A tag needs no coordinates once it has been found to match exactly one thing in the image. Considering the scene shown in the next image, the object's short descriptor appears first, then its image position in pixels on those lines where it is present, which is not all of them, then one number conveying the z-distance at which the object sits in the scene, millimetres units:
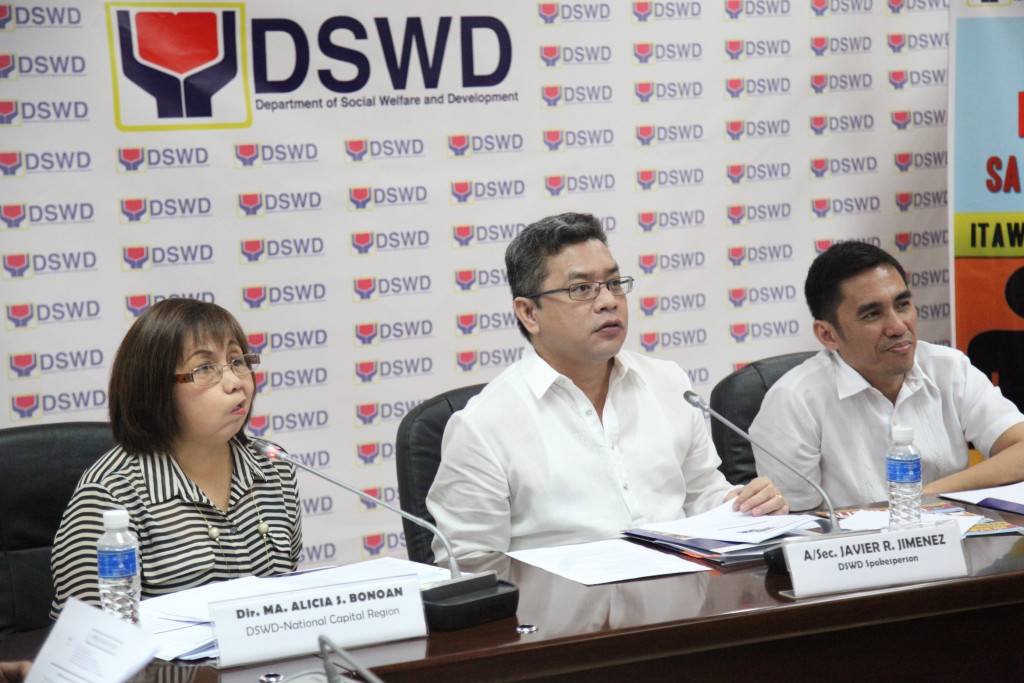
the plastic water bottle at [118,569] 4388
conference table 4270
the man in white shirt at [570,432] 5105
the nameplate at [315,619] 4246
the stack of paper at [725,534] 4669
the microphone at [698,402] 4829
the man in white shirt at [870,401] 5495
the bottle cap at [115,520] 4385
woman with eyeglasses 4727
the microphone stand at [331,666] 3835
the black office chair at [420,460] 5183
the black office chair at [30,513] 4933
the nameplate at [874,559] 4451
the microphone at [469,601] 4357
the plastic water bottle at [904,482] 4833
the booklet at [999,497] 4975
